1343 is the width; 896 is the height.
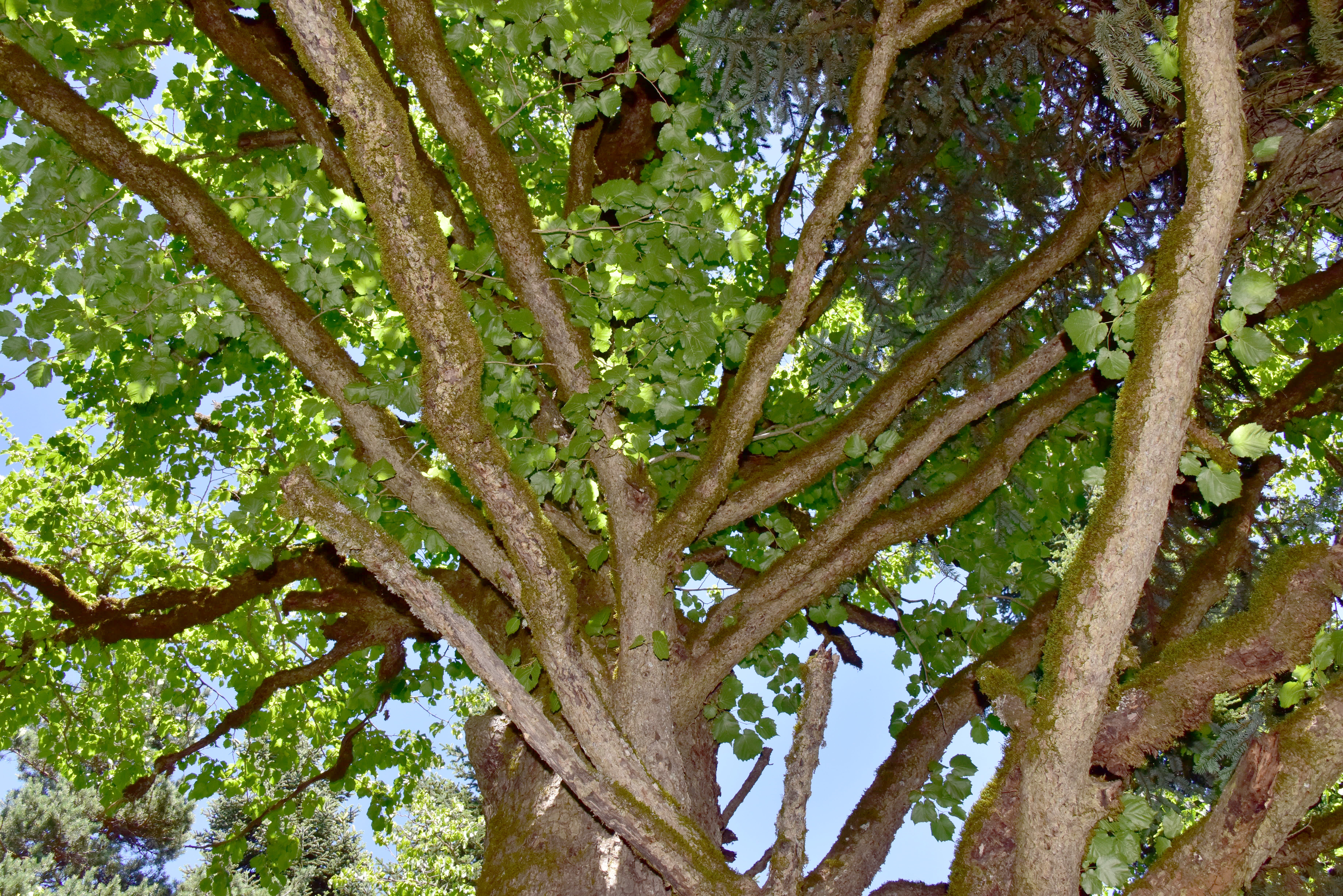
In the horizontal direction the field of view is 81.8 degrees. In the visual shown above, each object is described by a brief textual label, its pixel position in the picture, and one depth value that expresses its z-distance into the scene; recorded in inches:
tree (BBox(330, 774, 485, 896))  660.7
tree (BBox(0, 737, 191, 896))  743.1
